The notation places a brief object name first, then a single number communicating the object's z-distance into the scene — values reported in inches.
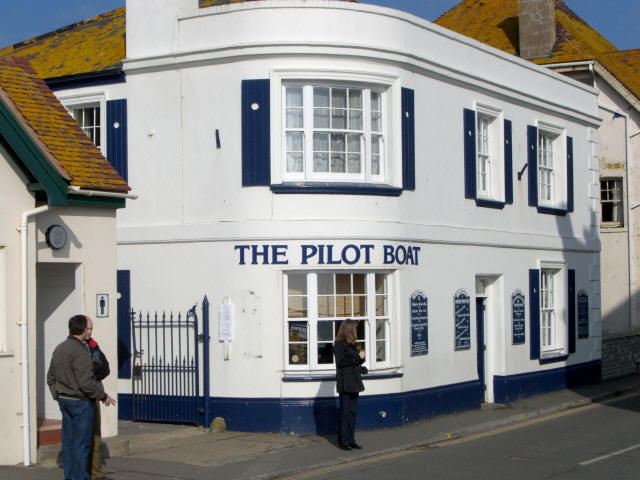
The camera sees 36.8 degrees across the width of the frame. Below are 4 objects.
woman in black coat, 521.0
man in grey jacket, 399.2
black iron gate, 611.5
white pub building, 601.9
